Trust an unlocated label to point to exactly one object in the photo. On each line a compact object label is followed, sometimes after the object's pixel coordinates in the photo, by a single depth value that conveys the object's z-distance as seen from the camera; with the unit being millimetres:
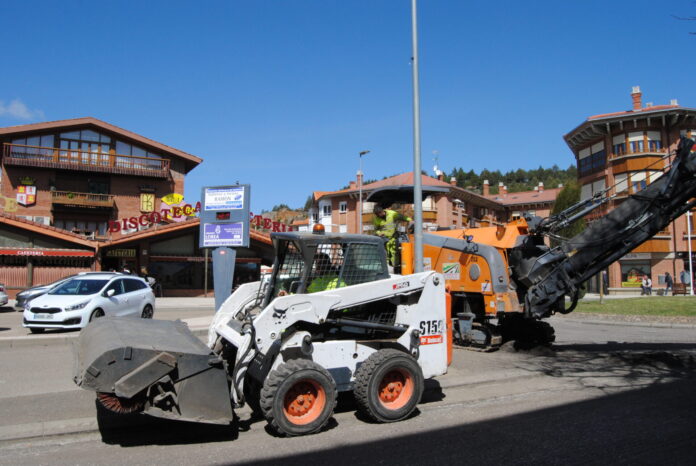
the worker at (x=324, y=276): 5789
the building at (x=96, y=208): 28422
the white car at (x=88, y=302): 12266
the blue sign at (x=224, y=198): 13430
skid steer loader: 4434
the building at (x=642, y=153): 37656
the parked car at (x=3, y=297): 18438
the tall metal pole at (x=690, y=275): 33469
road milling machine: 8438
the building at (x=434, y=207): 47344
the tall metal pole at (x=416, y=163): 9109
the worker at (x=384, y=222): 8820
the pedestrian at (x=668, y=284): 35662
